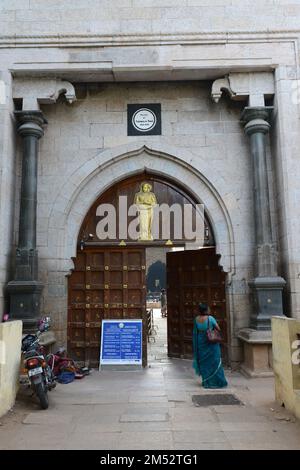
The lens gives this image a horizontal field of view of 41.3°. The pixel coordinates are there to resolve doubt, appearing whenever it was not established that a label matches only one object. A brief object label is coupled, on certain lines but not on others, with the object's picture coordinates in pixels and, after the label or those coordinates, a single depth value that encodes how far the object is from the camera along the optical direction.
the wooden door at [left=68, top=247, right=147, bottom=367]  7.72
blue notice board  7.39
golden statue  7.89
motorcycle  4.92
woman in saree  6.02
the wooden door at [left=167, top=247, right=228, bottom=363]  7.85
